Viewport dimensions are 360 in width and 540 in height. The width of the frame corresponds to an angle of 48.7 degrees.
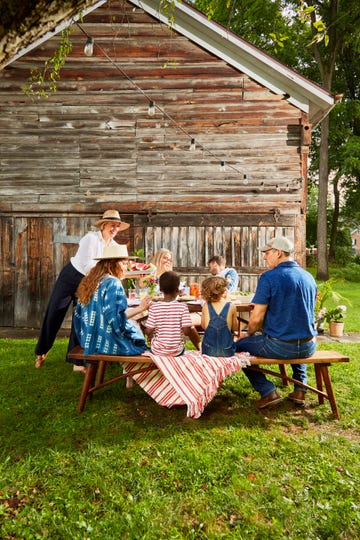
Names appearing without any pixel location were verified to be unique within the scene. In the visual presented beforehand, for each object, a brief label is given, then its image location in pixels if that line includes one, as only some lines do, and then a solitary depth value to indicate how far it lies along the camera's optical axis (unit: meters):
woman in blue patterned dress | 4.38
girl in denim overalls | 4.45
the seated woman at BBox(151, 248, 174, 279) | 6.33
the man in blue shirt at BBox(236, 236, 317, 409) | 4.26
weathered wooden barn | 8.85
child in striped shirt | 4.42
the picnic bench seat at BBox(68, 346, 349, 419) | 4.32
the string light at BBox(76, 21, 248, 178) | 8.76
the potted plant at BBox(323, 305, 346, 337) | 8.59
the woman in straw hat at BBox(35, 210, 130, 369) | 5.63
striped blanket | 4.13
